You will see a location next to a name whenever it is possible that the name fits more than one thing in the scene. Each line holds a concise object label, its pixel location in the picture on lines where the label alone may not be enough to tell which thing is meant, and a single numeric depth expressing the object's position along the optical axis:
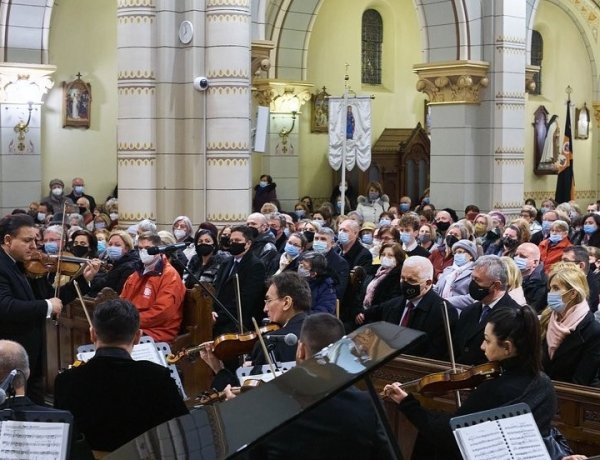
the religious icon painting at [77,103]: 18.14
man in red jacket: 8.58
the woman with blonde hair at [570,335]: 6.29
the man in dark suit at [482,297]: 6.98
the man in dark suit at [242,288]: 8.92
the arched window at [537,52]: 24.47
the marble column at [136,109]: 13.45
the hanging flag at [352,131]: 15.19
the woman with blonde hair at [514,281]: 7.20
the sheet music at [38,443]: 3.86
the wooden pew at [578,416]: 5.70
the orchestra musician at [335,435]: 3.48
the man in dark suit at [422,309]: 7.28
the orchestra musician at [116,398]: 4.65
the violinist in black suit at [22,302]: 6.59
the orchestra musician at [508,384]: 4.70
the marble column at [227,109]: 13.36
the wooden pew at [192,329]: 8.60
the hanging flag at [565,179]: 21.17
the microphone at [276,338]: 5.58
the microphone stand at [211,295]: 7.92
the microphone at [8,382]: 4.27
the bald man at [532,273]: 8.84
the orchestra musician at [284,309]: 6.24
